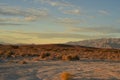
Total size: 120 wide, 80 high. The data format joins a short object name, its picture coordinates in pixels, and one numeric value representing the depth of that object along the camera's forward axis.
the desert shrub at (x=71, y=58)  23.92
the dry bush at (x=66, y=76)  11.57
